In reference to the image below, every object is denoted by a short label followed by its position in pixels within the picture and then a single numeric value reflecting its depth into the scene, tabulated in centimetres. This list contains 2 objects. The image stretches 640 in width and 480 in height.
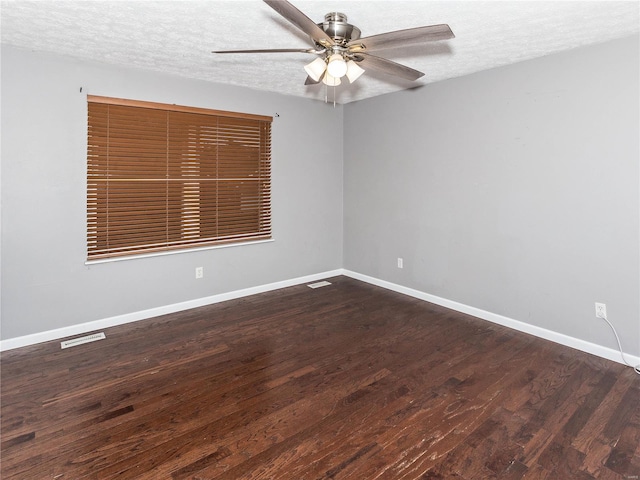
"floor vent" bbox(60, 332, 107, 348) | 307
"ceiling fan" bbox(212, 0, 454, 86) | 176
